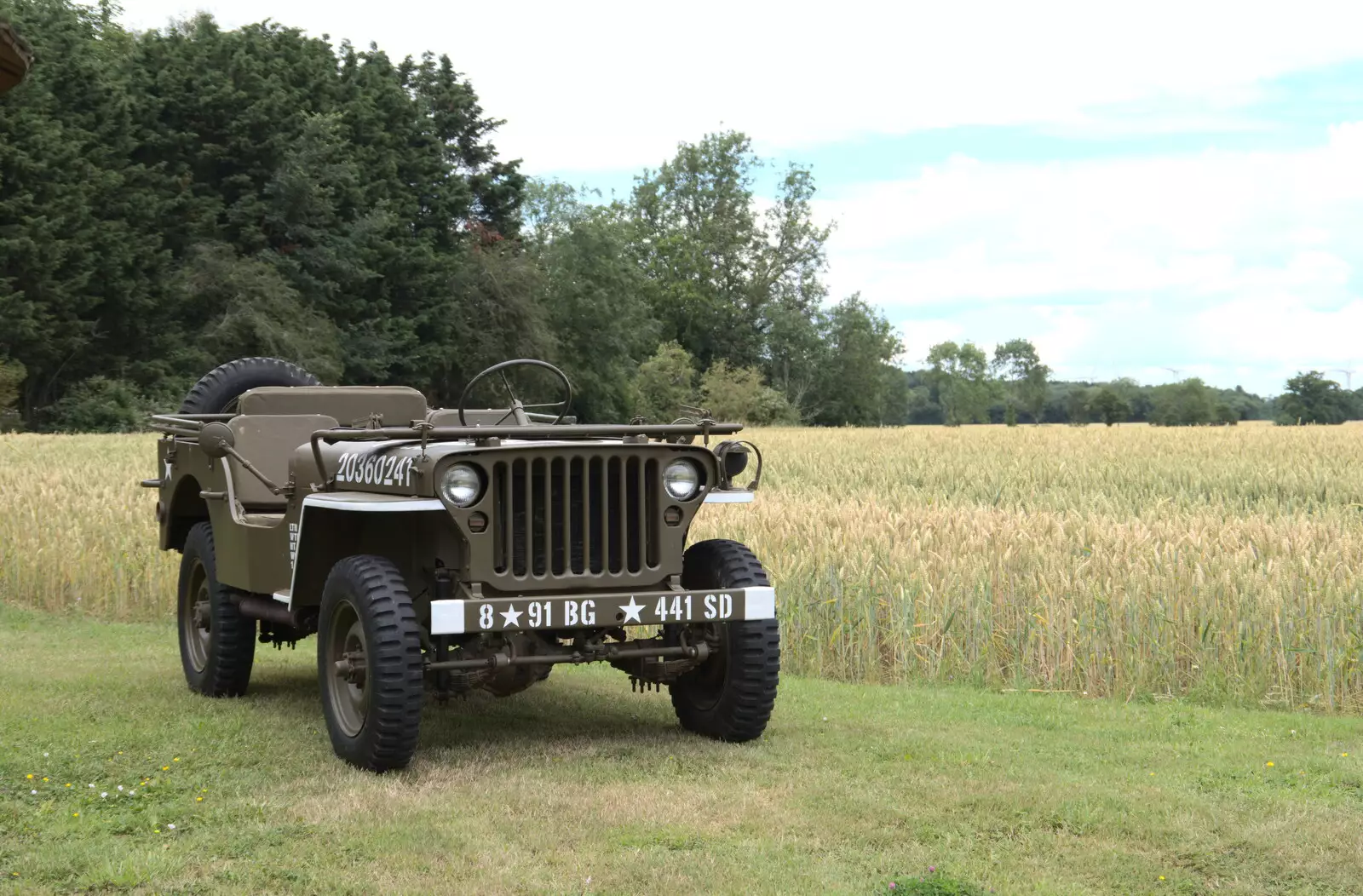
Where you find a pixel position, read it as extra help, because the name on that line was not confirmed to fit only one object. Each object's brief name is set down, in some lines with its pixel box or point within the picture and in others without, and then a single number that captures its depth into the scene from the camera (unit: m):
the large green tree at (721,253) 92.88
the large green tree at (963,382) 165.38
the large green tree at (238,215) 50.62
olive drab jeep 7.05
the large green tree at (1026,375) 166.00
